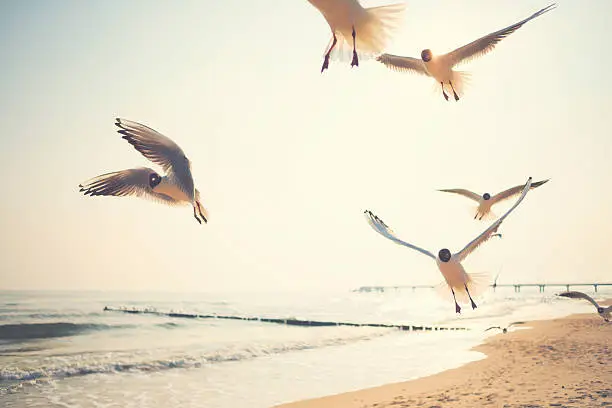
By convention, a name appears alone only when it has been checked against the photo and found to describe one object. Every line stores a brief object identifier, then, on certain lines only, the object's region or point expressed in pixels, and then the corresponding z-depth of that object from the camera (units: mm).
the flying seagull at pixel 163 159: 3328
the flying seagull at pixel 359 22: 3297
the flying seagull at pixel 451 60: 5223
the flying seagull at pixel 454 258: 4566
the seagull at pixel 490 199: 6363
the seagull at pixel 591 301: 7701
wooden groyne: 25562
